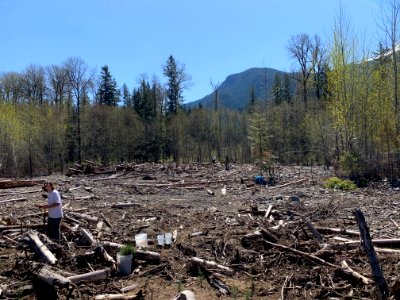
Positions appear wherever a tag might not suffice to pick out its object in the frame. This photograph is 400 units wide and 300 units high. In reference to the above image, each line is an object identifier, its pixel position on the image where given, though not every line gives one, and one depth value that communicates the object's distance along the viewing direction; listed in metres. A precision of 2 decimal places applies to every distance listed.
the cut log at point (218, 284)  7.13
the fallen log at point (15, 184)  22.10
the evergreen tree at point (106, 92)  60.62
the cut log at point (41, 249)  7.74
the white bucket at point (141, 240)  9.19
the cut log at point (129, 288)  7.18
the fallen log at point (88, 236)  9.21
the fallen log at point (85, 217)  11.44
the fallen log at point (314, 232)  8.80
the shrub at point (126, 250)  8.04
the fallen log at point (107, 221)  11.20
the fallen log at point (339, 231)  9.32
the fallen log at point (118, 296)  6.70
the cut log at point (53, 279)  6.29
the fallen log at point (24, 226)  10.17
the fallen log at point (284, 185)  19.73
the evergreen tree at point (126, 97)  68.31
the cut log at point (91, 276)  7.11
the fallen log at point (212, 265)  7.81
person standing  9.23
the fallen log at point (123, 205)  14.27
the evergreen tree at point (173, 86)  57.28
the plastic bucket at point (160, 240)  9.41
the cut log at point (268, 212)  11.44
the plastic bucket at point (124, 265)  7.87
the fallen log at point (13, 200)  16.16
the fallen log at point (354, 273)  6.57
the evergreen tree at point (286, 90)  68.19
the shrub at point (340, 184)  18.12
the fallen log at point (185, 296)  6.06
